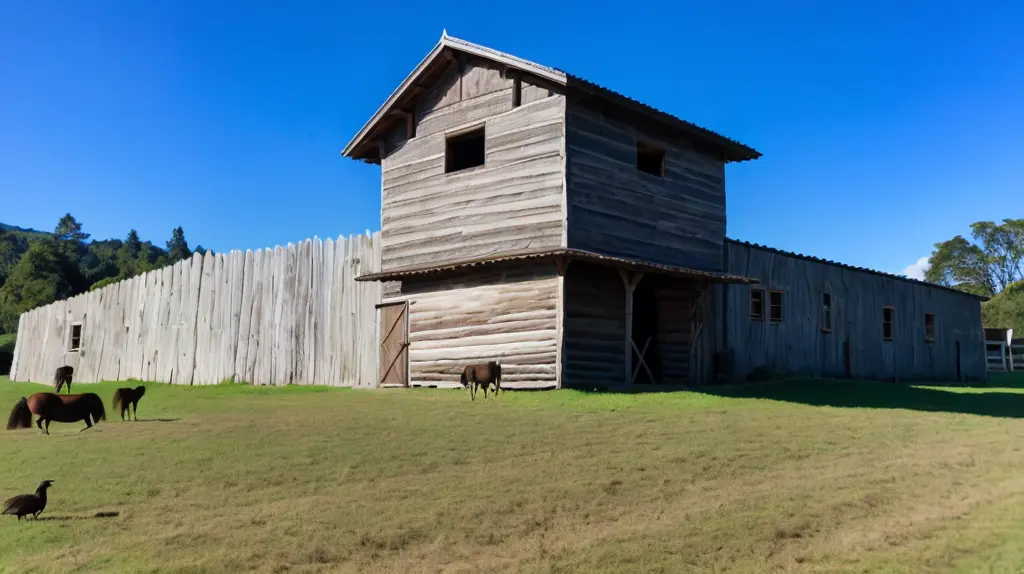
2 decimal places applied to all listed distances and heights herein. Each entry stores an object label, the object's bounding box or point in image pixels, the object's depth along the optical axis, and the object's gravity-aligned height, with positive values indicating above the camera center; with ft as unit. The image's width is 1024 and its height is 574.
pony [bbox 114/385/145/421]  36.29 -1.60
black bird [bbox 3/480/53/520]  19.01 -3.68
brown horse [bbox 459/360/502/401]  46.73 -0.13
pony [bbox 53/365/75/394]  52.90 -0.88
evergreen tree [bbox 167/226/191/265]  353.24 +61.56
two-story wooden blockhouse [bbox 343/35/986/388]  53.21 +10.67
